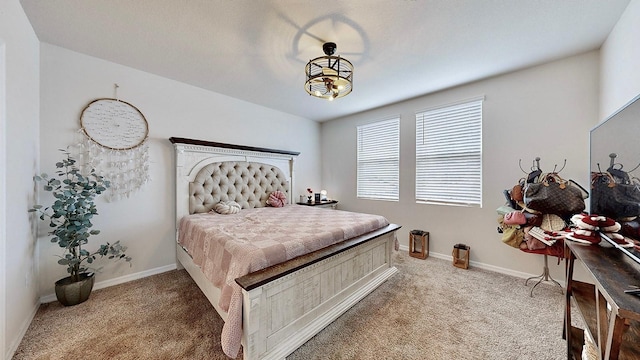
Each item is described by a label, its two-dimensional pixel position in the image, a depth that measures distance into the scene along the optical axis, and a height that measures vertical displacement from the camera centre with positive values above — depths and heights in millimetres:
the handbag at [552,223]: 1993 -379
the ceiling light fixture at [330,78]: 1900 +882
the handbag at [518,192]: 2242 -113
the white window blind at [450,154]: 3012 +388
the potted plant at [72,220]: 1996 -417
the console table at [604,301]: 817 -546
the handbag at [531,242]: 2051 -572
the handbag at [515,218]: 2129 -364
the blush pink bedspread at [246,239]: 1431 -506
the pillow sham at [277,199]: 3709 -346
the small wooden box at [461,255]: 2906 -1007
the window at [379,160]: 3834 +364
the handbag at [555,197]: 1935 -136
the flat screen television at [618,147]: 1070 +204
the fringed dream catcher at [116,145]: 2375 +368
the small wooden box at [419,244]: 3223 -964
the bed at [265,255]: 1411 -616
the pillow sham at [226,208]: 2975 -409
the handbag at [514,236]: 2162 -544
